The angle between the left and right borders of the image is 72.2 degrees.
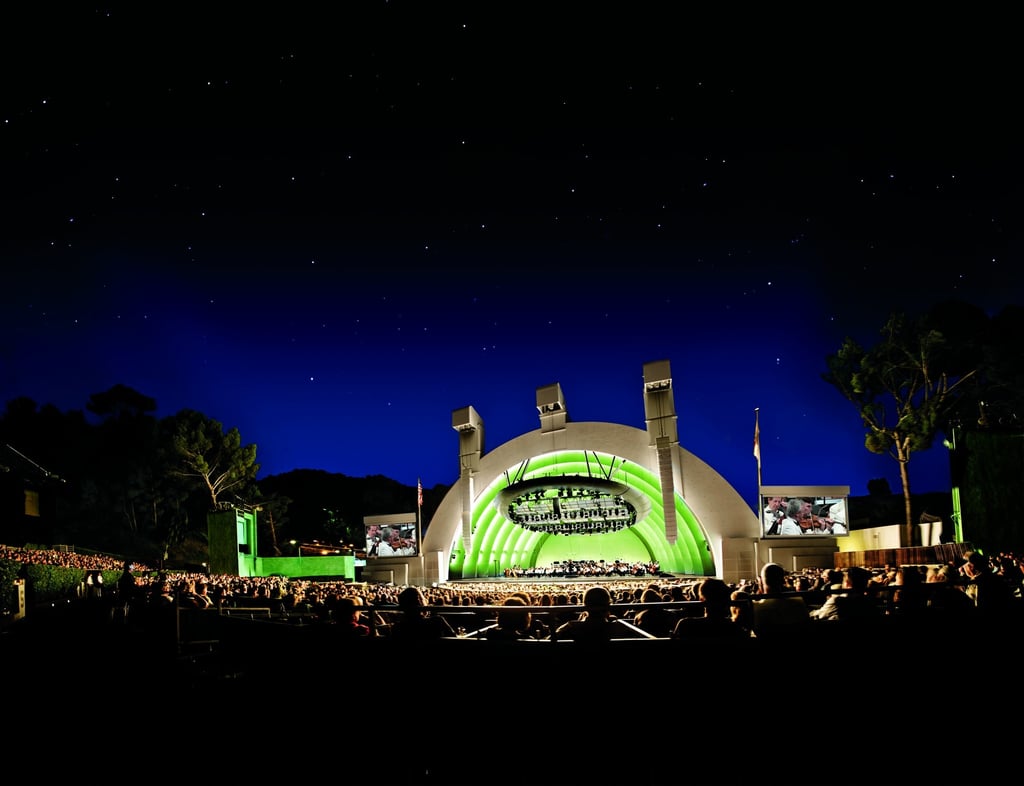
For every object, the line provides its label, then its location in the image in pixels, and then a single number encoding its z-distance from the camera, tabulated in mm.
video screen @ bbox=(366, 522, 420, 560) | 40531
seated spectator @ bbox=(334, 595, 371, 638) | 6539
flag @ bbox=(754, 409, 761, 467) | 31517
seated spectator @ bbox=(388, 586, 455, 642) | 5340
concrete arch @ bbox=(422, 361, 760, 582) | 33656
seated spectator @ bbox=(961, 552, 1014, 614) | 4840
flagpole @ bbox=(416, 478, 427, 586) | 38625
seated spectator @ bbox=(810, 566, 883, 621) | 6301
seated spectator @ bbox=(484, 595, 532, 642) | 10144
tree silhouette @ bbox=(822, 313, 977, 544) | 33750
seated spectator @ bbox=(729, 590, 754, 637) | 8422
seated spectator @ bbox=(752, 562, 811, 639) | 5918
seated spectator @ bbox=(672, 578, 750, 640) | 5270
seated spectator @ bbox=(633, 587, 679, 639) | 8125
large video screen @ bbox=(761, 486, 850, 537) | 31969
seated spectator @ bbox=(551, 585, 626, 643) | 4297
